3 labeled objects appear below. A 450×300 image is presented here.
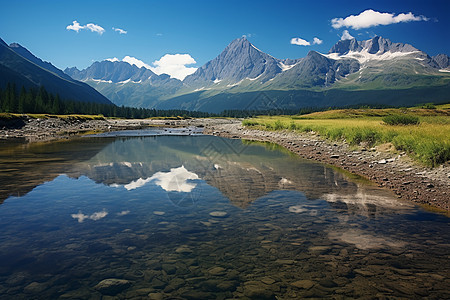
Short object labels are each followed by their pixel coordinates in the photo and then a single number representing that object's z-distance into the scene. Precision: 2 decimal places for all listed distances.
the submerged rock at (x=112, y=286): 6.28
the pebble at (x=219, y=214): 11.41
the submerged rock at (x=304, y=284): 6.44
